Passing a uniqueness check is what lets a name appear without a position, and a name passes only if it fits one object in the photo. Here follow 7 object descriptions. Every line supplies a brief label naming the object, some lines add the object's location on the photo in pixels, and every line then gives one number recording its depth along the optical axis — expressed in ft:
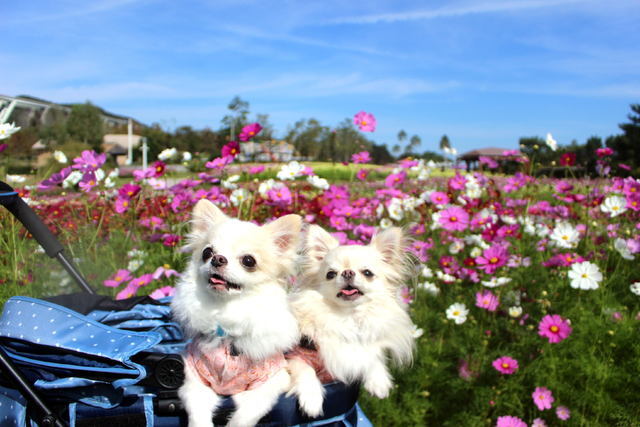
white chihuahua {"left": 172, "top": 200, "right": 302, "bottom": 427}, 4.83
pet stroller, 4.63
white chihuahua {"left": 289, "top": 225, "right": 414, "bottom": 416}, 5.53
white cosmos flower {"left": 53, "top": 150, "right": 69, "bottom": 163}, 10.07
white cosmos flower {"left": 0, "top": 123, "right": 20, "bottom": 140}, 7.68
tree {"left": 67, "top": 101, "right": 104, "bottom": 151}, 131.73
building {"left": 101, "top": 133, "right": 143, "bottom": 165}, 130.72
